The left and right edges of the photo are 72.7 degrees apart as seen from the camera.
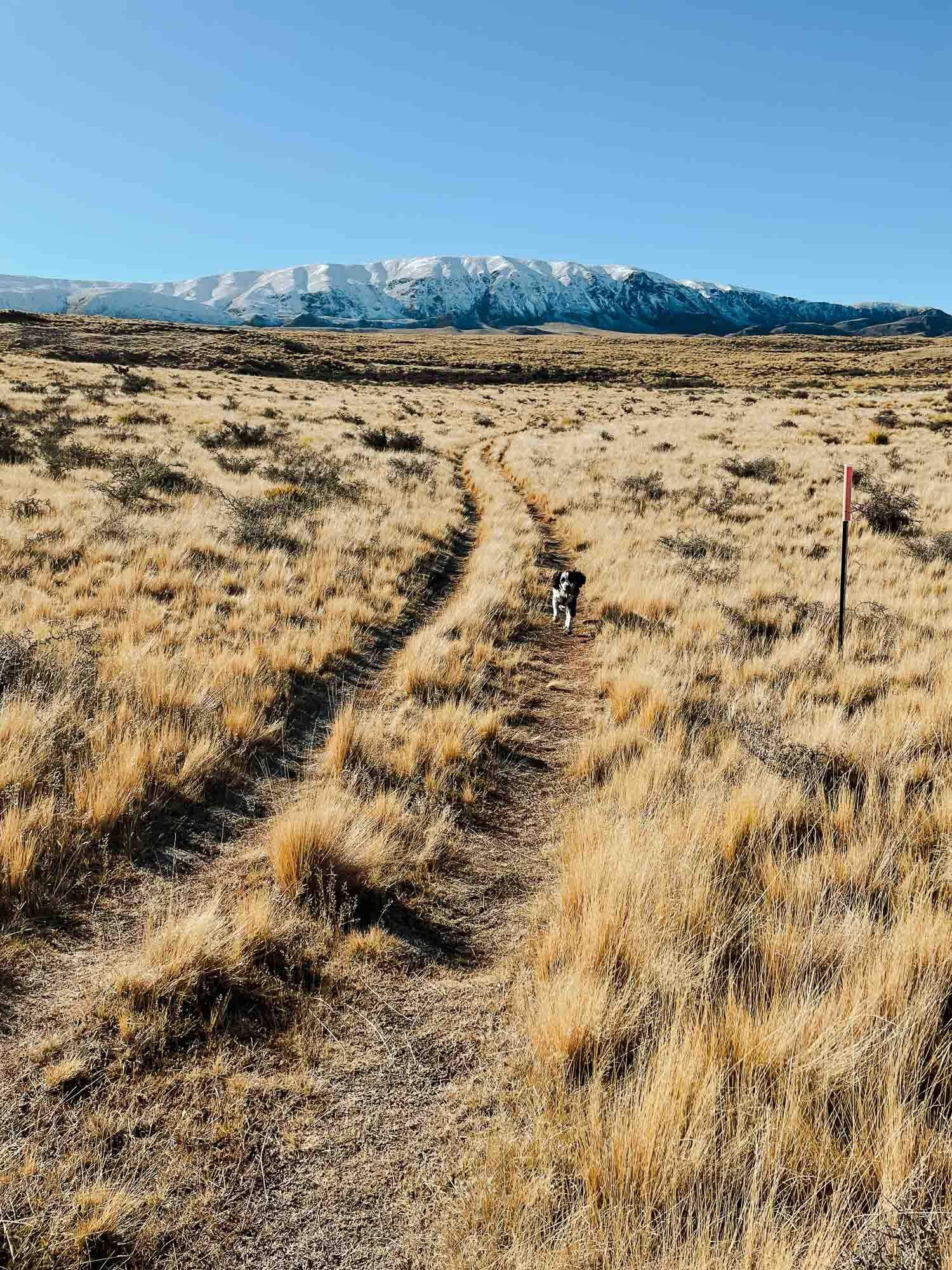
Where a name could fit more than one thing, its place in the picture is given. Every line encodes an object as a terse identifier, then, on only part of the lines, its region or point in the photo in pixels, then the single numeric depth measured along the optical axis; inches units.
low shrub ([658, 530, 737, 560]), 491.5
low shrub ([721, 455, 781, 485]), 830.5
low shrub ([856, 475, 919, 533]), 582.2
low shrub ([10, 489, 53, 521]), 431.2
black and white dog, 355.3
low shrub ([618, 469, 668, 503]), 697.6
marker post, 281.4
